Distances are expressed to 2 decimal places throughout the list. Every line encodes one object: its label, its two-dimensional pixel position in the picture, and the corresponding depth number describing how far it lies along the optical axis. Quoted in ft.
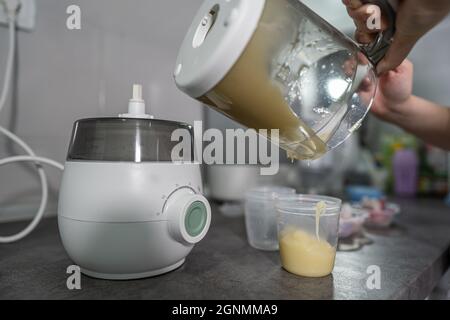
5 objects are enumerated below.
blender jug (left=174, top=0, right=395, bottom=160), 1.03
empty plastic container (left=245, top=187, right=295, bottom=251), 1.91
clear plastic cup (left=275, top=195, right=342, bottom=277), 1.43
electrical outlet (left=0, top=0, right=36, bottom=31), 2.29
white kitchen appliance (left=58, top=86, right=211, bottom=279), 1.23
